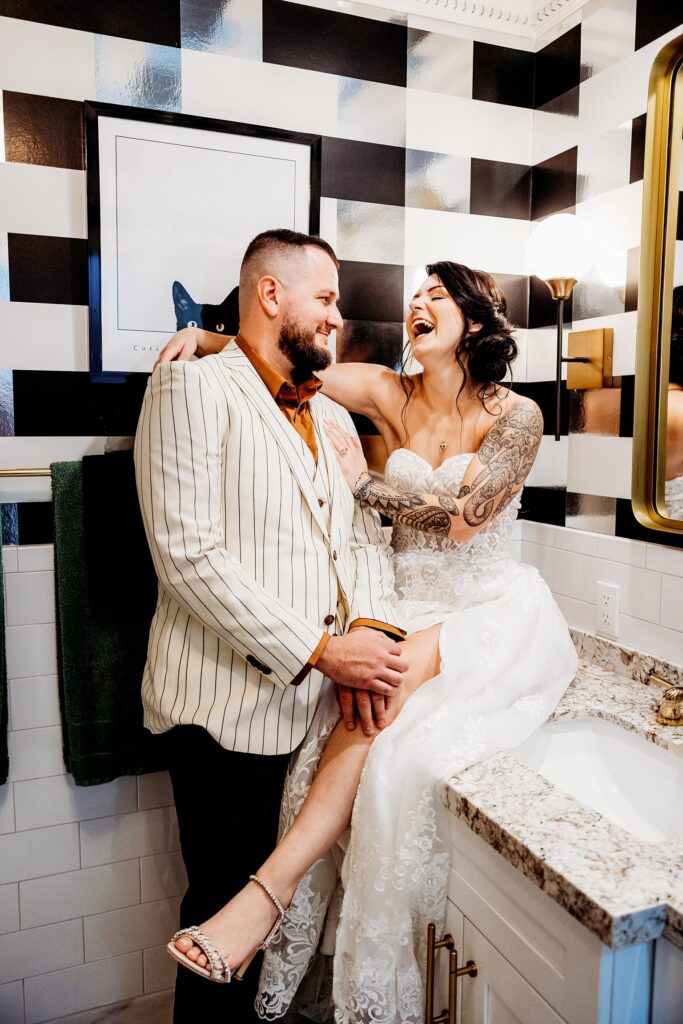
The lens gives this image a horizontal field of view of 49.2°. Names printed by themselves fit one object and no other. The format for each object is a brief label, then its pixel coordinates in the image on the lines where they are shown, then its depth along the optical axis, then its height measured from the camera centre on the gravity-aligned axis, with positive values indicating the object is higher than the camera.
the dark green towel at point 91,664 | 1.68 -0.53
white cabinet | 0.98 -0.75
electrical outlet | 1.83 -0.43
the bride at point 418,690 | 1.31 -0.51
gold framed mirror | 1.60 +0.27
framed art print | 1.67 +0.52
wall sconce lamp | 1.83 +0.41
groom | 1.39 -0.30
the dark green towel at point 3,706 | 1.64 -0.60
